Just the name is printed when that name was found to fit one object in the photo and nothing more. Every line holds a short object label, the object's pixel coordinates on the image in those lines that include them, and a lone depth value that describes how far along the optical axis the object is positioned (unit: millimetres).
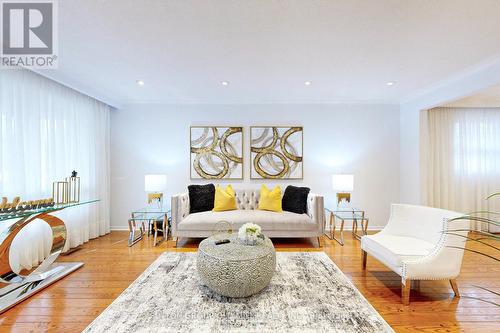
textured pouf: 1721
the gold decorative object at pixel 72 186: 2965
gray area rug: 1559
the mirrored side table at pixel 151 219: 3549
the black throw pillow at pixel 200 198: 3879
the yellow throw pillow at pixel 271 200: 3828
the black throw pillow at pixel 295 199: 3795
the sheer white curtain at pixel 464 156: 4086
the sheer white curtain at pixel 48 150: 2648
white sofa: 3445
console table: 2152
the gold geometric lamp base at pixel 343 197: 4078
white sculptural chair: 2068
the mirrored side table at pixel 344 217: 3638
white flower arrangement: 2072
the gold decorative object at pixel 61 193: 2846
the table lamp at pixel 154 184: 3881
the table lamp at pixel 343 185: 3869
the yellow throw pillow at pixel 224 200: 3822
